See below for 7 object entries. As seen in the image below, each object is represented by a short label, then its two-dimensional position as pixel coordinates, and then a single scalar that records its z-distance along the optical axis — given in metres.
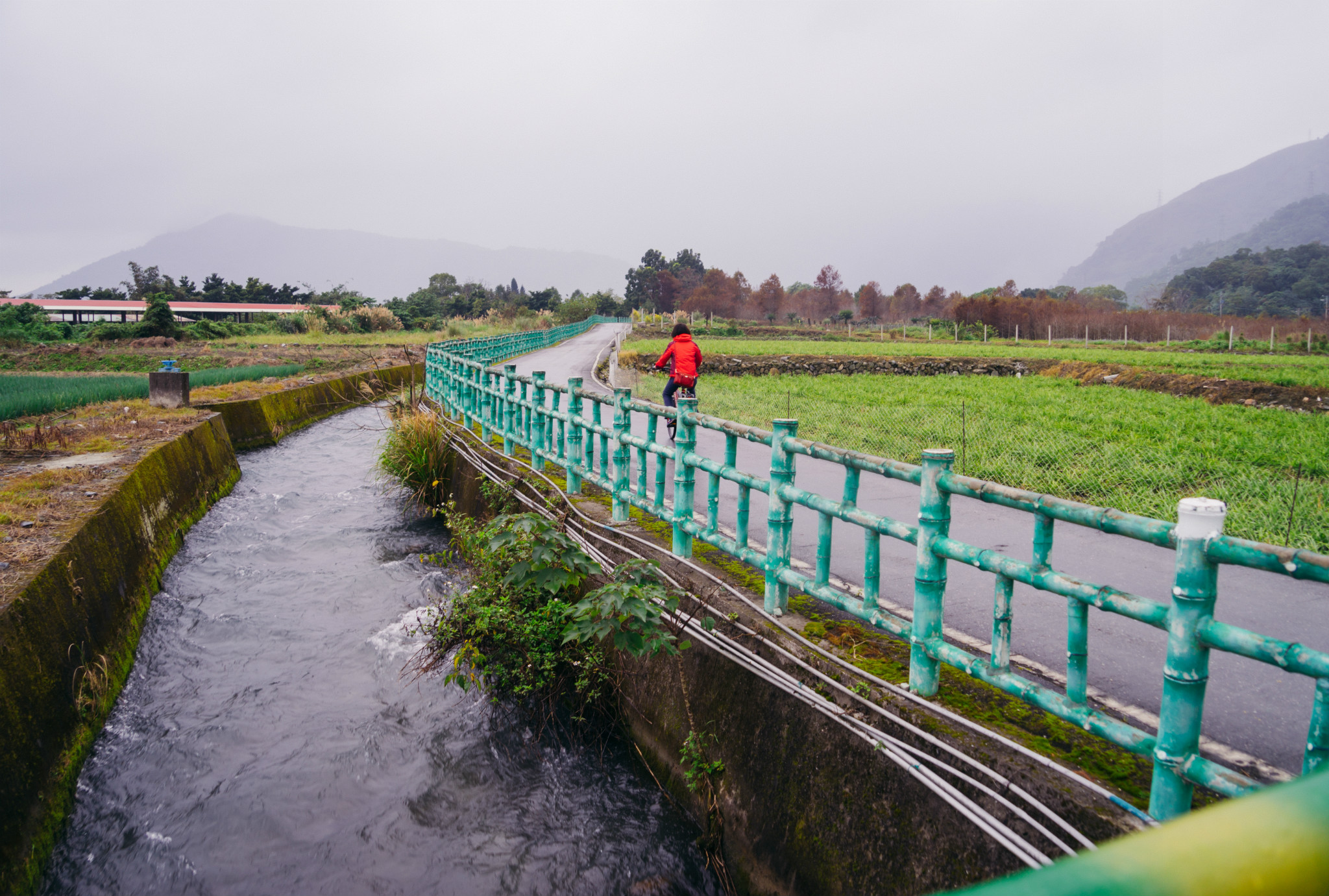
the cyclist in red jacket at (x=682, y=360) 11.84
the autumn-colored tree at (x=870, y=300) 110.44
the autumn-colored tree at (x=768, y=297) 100.00
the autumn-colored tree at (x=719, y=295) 94.81
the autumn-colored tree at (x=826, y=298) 107.44
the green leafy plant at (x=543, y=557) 5.23
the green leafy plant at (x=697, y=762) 4.34
